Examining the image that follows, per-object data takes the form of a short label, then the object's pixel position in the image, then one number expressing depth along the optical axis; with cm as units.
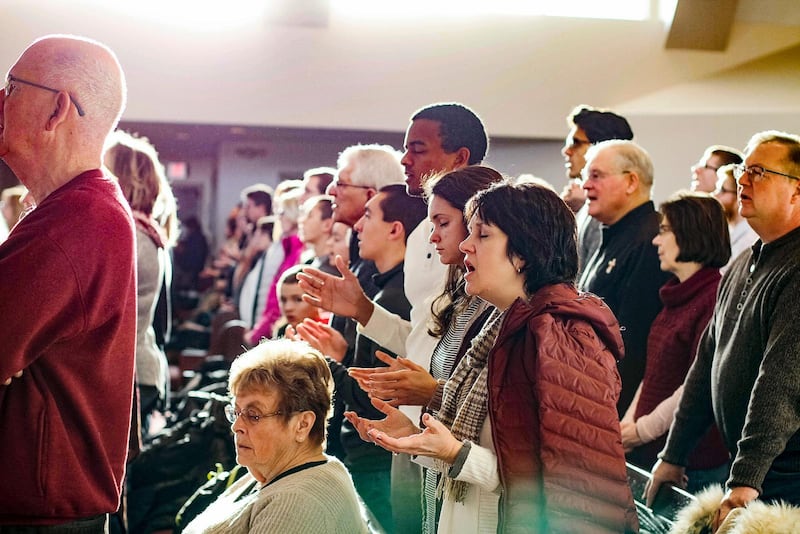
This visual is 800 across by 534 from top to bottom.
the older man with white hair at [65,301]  182
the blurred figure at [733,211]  432
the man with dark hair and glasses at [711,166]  492
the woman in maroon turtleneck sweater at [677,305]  357
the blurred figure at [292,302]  420
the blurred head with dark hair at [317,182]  518
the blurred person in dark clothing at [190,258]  1138
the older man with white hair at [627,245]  387
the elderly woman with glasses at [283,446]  220
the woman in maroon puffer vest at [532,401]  191
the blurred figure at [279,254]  541
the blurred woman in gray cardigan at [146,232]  348
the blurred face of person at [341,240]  406
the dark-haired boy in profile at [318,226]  456
